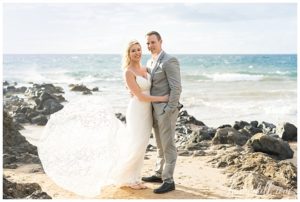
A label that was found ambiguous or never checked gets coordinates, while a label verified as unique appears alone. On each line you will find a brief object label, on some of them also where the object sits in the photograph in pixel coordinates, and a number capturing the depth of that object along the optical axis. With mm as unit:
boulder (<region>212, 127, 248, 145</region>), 11249
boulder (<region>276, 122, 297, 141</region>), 12320
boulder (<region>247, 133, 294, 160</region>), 9906
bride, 7238
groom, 7113
